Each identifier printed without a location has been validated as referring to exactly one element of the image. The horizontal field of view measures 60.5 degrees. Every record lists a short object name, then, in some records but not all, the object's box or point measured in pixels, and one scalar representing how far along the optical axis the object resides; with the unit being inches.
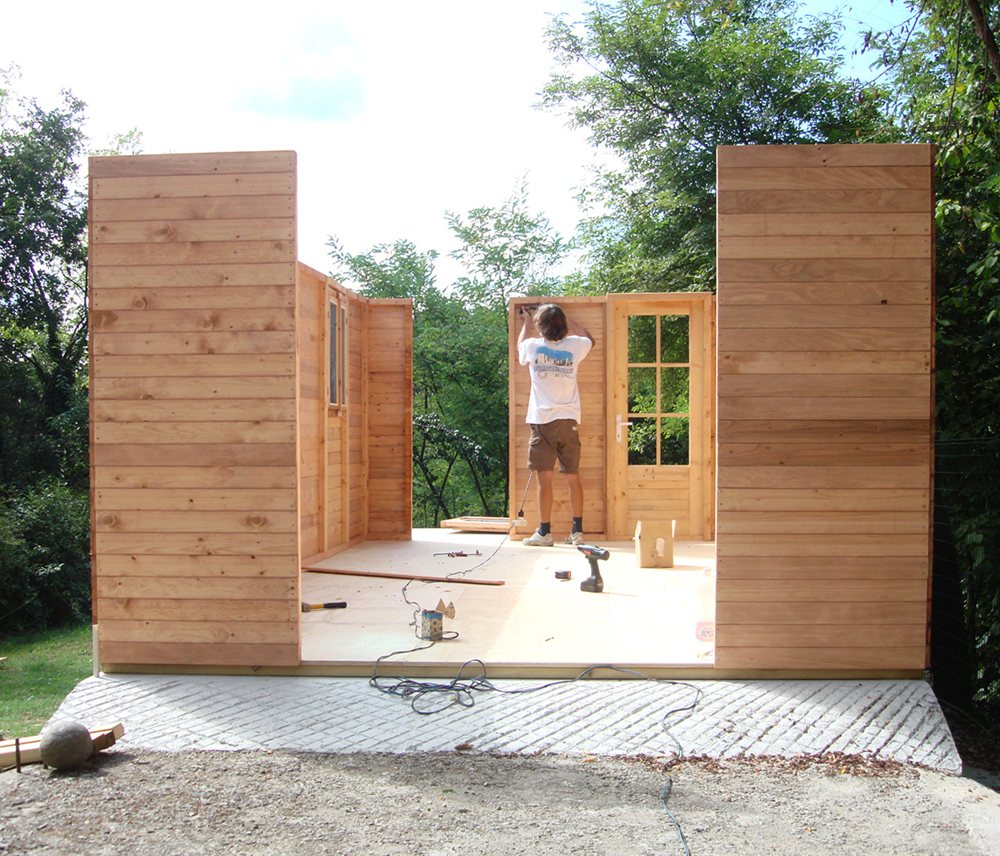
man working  271.4
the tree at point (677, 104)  483.2
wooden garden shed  138.5
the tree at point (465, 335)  521.3
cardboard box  245.8
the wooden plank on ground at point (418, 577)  219.0
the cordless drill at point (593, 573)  200.5
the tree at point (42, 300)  445.1
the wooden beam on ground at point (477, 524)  339.3
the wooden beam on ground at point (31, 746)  110.3
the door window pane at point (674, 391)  420.5
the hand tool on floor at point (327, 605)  187.2
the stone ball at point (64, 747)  109.1
